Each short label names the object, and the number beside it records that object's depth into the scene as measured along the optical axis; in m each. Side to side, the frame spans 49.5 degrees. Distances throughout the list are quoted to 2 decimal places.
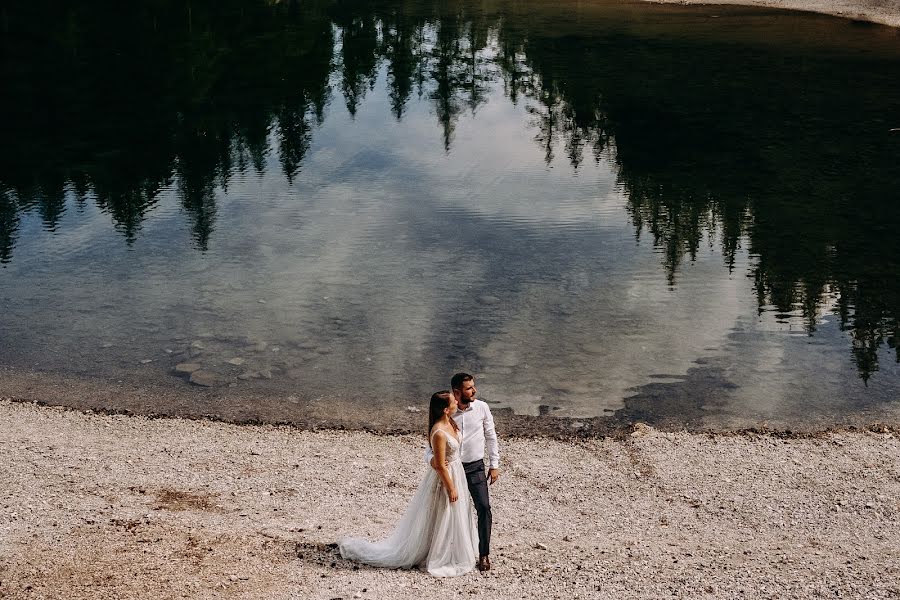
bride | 13.41
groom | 13.59
